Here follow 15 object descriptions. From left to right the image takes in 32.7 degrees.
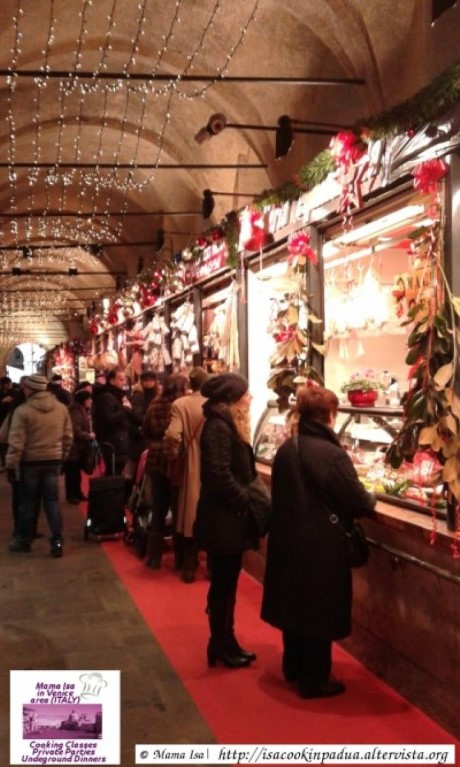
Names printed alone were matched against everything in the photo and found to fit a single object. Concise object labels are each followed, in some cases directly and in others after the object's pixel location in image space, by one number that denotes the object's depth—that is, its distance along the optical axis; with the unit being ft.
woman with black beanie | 13.89
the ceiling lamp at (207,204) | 35.72
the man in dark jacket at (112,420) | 29.86
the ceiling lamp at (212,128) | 26.15
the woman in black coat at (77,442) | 32.24
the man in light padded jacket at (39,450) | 23.18
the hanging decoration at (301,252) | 18.37
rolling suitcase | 25.23
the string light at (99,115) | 29.45
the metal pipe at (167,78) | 20.81
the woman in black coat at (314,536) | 12.63
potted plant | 16.98
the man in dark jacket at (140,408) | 27.48
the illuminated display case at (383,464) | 13.29
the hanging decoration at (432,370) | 12.16
